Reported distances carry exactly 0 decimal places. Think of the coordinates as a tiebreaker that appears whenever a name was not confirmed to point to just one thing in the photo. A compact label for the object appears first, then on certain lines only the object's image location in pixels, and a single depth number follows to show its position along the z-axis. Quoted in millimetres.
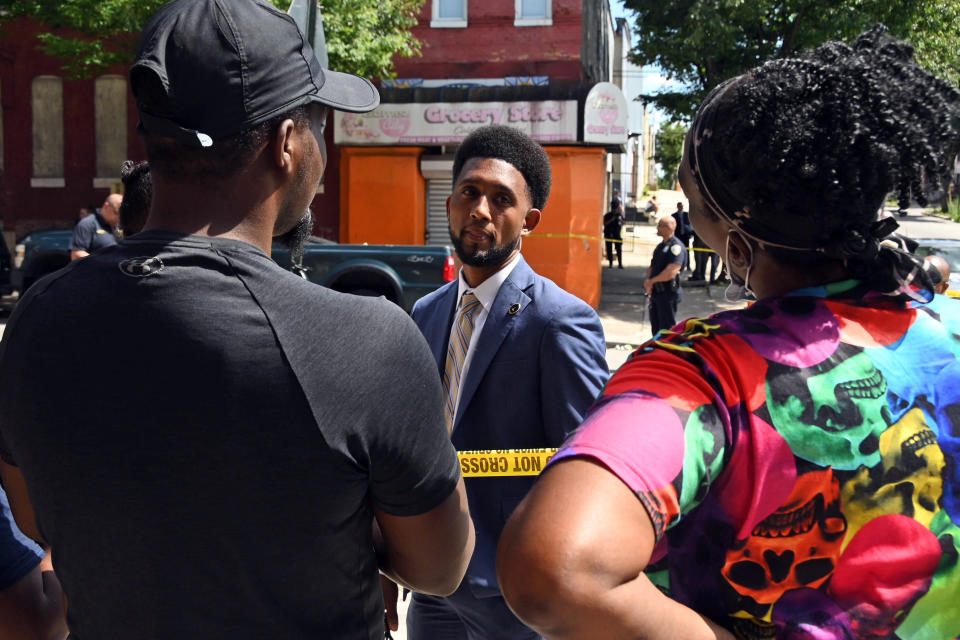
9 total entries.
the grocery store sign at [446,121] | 16734
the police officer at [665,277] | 10953
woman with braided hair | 1353
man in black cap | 1393
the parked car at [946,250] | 9955
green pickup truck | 12164
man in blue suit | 2752
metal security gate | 18438
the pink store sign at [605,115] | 16391
